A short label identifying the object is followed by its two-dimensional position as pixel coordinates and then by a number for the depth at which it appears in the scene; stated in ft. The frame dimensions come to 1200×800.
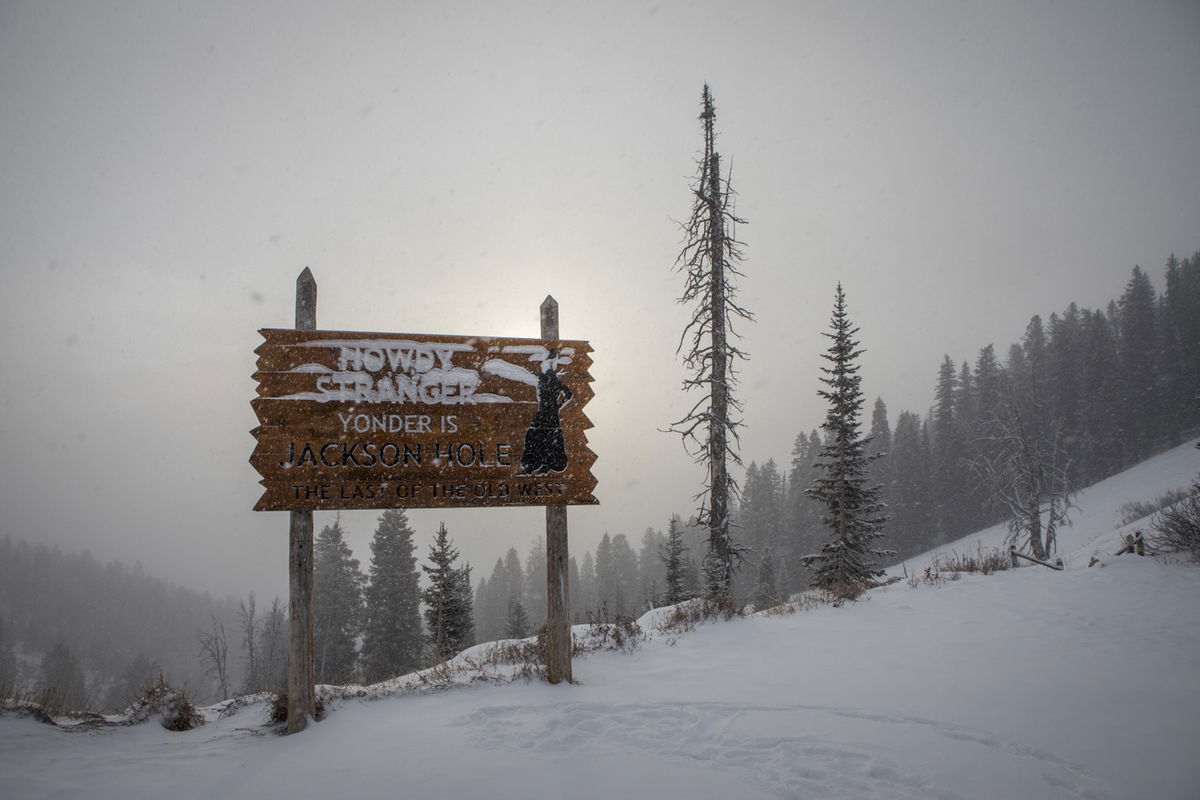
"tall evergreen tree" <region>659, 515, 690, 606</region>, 78.77
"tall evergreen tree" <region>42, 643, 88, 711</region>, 192.30
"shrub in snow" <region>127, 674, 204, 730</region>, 18.45
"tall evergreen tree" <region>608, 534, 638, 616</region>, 236.24
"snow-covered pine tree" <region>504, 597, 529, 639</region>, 98.35
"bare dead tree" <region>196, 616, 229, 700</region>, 74.38
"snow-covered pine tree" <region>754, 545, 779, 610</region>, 113.29
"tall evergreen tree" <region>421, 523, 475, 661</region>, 72.74
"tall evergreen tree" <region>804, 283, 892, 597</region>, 65.31
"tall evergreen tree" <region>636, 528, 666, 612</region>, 210.18
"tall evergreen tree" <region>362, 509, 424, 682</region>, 93.50
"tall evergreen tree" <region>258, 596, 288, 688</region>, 102.86
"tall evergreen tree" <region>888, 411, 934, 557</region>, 171.73
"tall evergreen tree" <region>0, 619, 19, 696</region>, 239.79
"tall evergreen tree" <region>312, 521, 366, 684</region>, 97.81
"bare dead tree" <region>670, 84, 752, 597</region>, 41.50
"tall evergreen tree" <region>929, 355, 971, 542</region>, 170.60
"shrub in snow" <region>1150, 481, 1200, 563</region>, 31.24
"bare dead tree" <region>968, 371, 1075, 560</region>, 79.20
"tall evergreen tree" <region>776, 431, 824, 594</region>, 171.01
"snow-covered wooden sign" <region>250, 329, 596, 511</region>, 18.79
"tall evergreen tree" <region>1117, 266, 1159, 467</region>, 160.25
